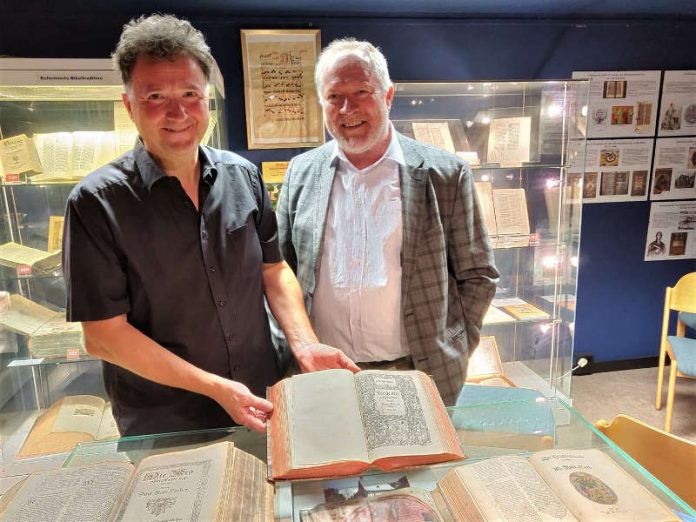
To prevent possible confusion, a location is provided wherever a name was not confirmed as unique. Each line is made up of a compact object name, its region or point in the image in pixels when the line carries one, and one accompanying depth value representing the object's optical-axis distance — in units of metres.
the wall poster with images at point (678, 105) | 3.59
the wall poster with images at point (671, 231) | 3.82
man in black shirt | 1.24
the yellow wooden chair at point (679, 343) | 3.13
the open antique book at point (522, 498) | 0.78
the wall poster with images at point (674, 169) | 3.72
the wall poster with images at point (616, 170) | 3.63
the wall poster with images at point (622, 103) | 3.49
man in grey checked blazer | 1.74
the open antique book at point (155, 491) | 0.79
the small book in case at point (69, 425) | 2.19
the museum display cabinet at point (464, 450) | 0.85
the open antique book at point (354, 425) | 0.90
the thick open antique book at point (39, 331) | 2.23
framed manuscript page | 2.85
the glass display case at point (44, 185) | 1.92
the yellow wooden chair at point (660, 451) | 1.34
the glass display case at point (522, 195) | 2.52
